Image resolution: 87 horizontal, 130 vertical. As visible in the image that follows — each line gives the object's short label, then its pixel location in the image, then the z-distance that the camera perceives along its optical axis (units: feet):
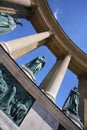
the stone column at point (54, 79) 52.23
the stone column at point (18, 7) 66.25
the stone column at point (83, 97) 59.56
